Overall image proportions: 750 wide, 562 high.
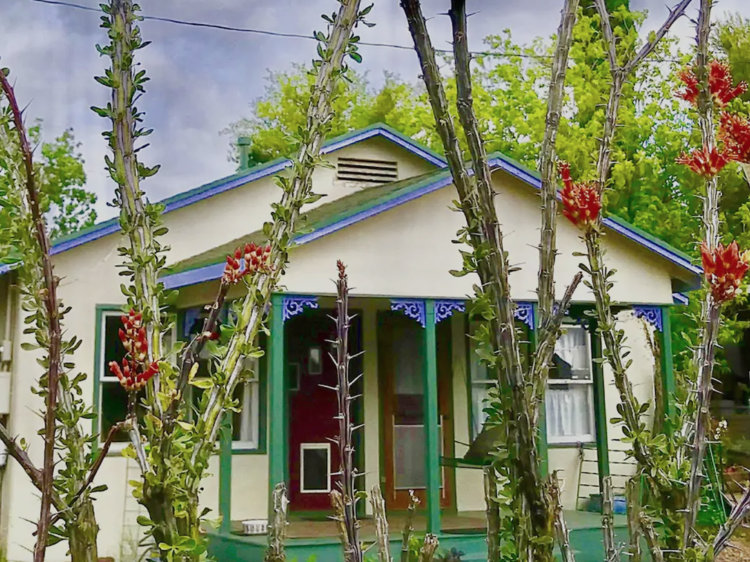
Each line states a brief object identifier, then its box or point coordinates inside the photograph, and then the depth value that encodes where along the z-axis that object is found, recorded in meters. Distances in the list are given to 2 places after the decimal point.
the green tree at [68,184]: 27.08
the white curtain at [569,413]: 12.30
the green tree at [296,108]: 30.22
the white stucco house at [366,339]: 9.43
